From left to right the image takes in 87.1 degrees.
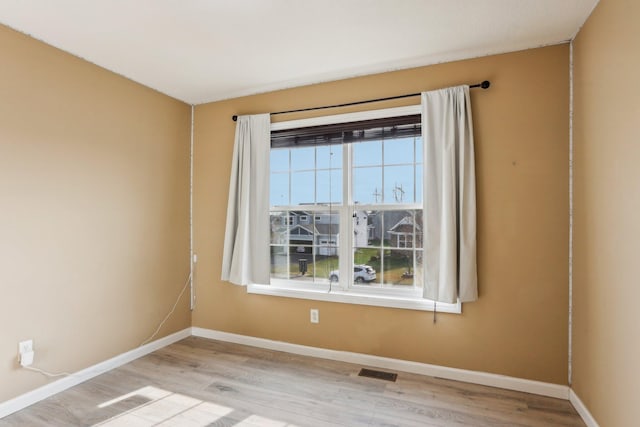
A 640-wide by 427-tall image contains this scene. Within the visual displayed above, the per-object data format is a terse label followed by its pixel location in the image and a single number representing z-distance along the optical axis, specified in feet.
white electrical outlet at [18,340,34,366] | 7.41
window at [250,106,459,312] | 9.42
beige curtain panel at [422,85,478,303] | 8.27
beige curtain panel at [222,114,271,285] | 10.56
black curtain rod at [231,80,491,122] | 8.27
